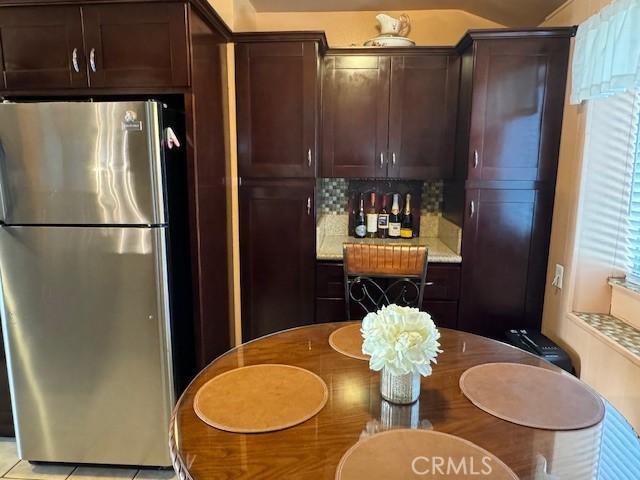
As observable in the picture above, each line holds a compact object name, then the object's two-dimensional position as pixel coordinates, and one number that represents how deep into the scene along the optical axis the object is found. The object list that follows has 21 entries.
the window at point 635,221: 1.84
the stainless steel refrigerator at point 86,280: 1.64
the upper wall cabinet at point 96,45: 1.71
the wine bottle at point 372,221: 2.83
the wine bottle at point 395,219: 2.81
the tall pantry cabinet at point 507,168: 2.18
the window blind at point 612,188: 1.86
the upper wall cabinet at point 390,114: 2.46
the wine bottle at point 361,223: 2.80
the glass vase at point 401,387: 1.03
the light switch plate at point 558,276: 2.18
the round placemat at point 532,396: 0.97
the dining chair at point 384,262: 1.86
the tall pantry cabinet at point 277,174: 2.33
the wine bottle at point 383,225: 2.83
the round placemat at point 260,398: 0.96
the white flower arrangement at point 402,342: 0.97
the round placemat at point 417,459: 0.80
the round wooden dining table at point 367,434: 0.82
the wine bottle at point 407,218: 2.84
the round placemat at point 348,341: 1.32
